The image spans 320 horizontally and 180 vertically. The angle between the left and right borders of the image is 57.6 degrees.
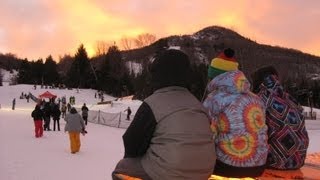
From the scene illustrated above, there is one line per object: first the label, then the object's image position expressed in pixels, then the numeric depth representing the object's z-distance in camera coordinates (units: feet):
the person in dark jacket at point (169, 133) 7.18
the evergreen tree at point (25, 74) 213.79
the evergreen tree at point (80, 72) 193.14
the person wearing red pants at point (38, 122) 41.56
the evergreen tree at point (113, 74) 175.98
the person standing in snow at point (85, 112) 62.53
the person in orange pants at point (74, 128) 30.94
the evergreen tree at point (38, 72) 208.63
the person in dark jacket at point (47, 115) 49.75
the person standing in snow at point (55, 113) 51.33
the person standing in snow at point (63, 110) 75.35
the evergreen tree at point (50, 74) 205.93
